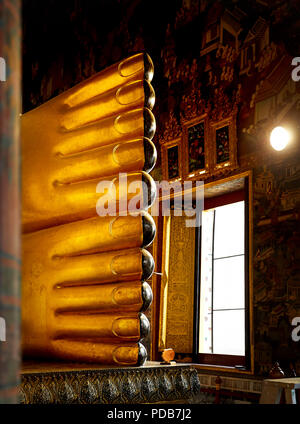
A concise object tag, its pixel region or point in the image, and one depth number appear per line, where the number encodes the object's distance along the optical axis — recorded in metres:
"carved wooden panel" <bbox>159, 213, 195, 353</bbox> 5.34
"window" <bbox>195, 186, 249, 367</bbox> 4.84
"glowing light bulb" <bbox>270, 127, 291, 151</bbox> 4.28
